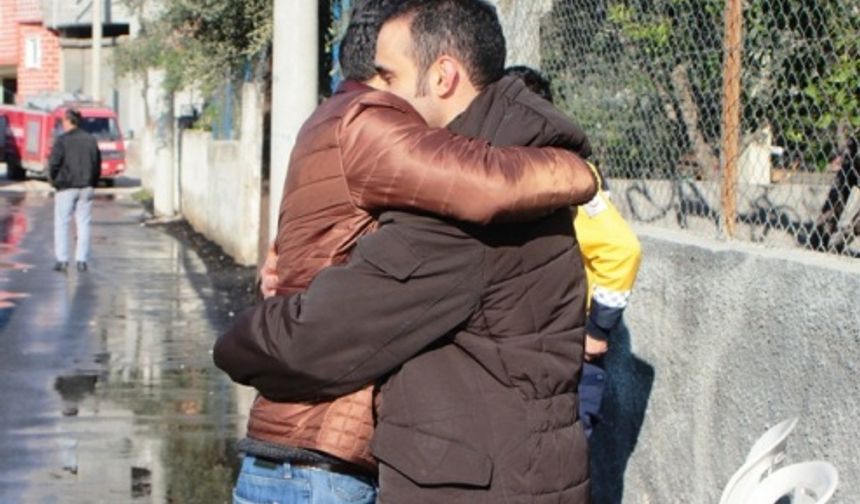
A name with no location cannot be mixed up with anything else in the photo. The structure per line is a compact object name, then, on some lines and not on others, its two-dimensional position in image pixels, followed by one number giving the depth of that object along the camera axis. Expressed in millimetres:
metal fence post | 5645
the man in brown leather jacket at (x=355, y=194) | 3027
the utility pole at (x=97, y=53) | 44750
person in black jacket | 17547
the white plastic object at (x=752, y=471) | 4055
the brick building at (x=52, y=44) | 52812
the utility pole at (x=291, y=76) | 8703
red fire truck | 37750
